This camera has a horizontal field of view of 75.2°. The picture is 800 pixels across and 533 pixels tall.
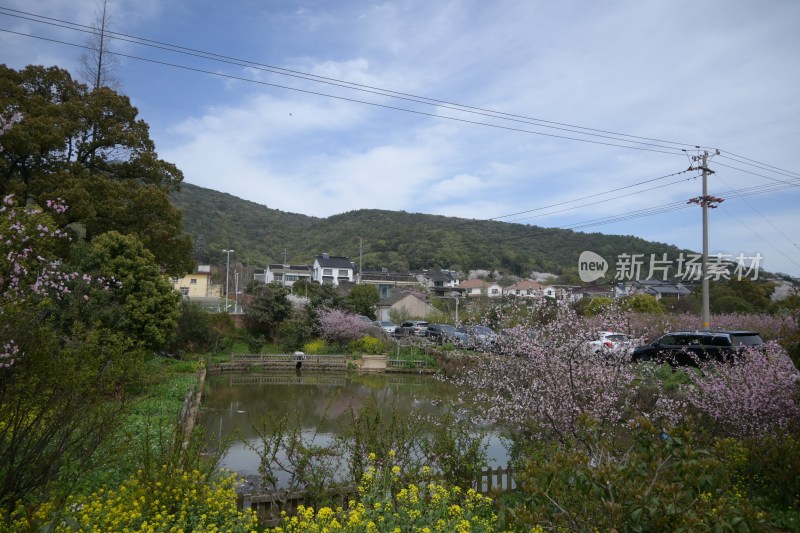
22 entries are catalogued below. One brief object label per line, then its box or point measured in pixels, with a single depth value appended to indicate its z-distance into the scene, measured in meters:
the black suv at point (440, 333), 28.20
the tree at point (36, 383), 4.56
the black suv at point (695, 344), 14.52
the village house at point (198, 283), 55.19
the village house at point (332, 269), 67.75
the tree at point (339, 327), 28.45
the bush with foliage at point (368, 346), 27.80
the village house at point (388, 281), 61.69
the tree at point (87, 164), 17.34
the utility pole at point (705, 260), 18.51
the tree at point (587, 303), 21.85
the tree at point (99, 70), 20.09
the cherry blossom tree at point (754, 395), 7.83
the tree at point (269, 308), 28.58
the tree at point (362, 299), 37.31
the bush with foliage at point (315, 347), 27.39
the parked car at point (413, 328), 31.67
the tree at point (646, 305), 27.47
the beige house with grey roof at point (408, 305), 45.19
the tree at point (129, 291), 15.76
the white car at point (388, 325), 33.47
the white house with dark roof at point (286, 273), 65.44
